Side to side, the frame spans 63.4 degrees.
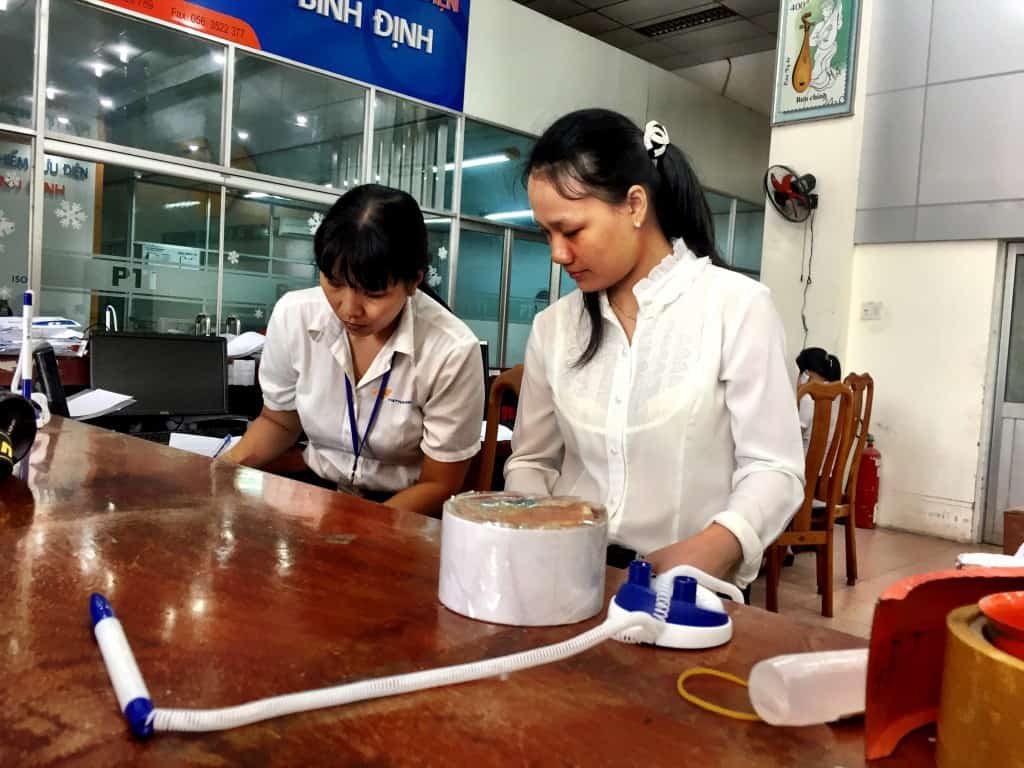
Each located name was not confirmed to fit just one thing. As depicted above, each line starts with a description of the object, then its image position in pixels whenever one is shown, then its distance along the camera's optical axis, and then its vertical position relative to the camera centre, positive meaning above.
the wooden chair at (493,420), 1.71 -0.16
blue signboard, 4.52 +1.75
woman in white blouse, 1.14 -0.01
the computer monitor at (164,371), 2.38 -0.15
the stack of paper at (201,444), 1.80 -0.27
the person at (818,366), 4.14 -0.03
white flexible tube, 0.44 -0.21
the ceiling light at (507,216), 6.12 +0.94
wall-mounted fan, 4.96 +1.00
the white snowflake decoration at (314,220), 5.30 +0.70
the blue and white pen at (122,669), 0.44 -0.21
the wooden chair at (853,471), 3.44 -0.46
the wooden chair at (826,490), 2.87 -0.47
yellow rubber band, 0.49 -0.21
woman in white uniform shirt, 1.44 -0.08
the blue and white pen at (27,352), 1.58 -0.08
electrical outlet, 4.96 +0.31
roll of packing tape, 0.36 -0.15
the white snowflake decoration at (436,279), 5.89 +0.42
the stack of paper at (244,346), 2.97 -0.07
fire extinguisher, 4.84 -0.71
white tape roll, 0.61 -0.17
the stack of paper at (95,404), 1.95 -0.21
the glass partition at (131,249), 4.24 +0.37
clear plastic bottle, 0.48 -0.19
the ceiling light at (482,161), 5.82 +1.29
